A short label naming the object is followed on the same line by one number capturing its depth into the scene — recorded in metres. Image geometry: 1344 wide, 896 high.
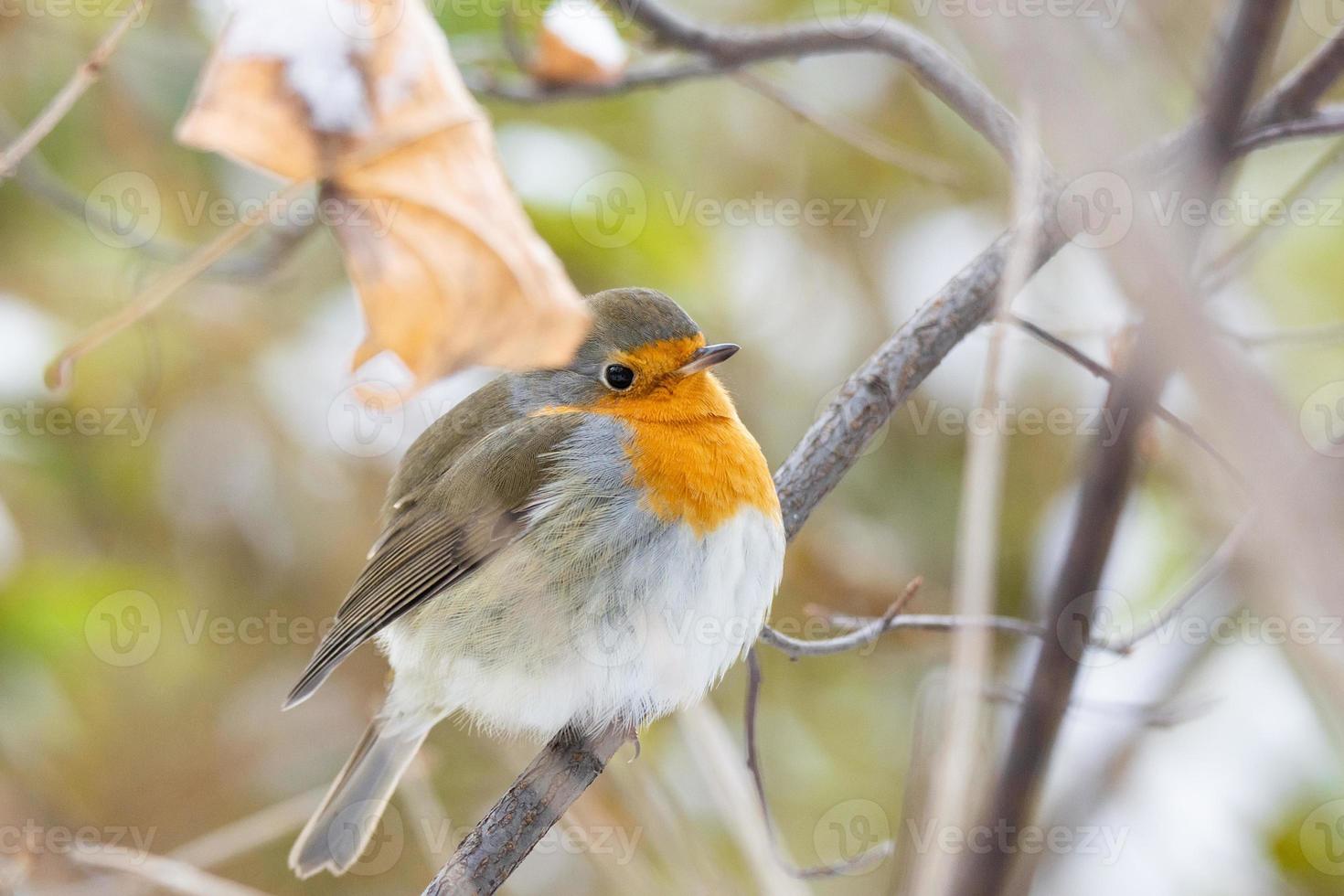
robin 4.96
